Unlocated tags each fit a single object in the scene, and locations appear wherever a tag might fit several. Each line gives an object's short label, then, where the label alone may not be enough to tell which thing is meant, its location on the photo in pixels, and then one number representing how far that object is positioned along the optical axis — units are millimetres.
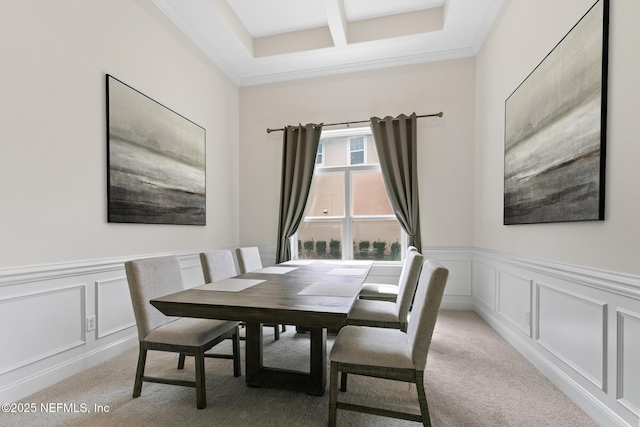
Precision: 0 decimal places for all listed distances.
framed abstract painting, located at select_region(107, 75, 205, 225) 2445
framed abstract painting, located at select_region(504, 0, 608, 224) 1638
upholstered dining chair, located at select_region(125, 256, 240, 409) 1717
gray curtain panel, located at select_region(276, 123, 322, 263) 4059
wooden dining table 1362
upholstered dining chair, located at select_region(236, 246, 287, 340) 2826
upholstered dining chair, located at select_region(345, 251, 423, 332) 1989
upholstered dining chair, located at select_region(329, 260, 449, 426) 1386
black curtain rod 3712
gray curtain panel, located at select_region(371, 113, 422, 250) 3752
